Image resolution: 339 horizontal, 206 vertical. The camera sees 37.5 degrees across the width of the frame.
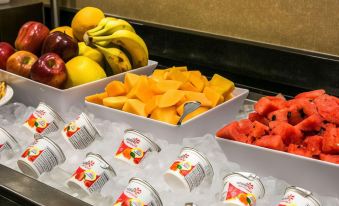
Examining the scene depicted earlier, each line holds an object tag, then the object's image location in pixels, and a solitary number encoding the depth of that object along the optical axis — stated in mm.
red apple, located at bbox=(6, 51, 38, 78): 1394
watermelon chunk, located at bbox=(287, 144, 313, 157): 985
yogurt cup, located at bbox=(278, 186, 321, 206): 823
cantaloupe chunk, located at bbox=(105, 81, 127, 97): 1273
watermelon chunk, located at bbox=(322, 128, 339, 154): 959
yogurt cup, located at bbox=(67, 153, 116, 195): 966
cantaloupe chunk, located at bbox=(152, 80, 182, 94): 1239
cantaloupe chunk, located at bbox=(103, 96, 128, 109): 1234
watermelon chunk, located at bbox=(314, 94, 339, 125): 1069
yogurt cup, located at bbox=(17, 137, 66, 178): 1043
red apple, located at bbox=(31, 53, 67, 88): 1313
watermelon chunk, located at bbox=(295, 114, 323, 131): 1033
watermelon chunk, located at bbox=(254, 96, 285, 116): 1121
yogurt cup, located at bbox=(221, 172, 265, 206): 865
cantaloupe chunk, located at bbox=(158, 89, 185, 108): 1175
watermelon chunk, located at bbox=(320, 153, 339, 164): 941
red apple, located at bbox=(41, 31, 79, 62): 1411
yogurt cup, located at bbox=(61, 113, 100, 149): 1116
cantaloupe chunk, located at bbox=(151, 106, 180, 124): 1158
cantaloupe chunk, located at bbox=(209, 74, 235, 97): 1300
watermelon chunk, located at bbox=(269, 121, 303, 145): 1025
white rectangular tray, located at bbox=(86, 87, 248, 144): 1132
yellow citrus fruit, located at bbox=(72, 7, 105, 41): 1545
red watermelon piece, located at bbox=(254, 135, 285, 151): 995
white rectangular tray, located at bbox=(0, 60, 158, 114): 1307
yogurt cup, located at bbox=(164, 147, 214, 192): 942
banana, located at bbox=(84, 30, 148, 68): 1458
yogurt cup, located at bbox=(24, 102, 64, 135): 1189
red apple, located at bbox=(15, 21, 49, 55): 1490
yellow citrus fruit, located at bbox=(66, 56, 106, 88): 1370
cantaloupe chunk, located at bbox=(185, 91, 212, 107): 1220
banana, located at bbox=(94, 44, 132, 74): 1456
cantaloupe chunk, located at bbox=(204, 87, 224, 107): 1249
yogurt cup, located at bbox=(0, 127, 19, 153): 1118
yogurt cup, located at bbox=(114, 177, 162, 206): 880
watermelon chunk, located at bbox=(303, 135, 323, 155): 990
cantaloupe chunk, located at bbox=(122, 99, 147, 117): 1192
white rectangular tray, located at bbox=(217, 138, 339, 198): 947
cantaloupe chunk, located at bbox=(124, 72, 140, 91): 1278
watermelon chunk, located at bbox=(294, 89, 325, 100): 1173
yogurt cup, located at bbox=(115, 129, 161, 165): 1028
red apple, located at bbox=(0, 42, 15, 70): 1468
